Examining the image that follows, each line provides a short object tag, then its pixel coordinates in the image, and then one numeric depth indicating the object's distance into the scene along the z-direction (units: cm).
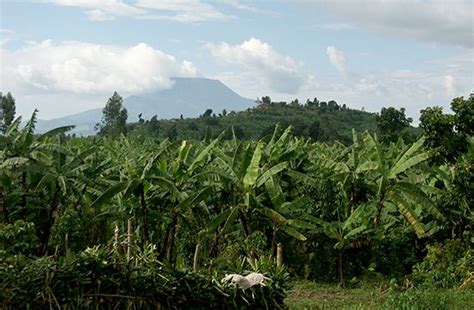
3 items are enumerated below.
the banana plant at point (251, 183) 1202
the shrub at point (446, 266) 1196
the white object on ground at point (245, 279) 691
